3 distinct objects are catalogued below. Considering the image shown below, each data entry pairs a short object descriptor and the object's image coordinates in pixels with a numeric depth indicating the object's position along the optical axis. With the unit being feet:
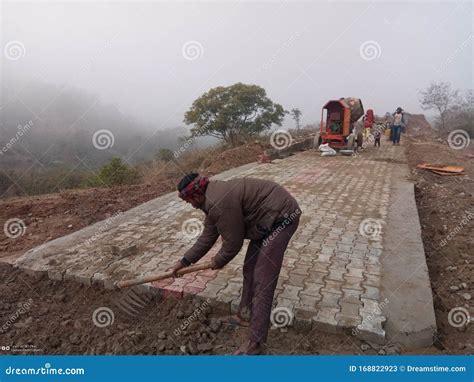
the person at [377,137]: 50.21
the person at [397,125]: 44.87
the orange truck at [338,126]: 40.29
